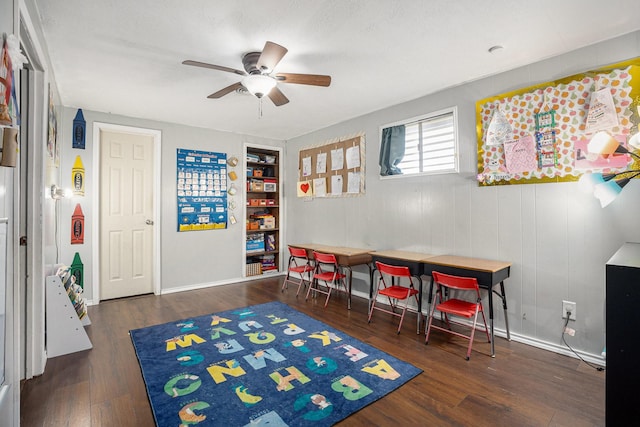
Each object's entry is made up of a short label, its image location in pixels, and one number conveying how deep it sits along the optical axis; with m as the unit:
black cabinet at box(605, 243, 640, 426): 0.93
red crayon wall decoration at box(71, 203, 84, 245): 3.79
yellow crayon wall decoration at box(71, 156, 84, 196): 3.79
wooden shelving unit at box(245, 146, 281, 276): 5.42
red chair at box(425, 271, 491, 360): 2.48
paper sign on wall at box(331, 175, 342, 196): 4.56
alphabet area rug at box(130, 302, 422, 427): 1.82
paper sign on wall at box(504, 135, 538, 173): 2.69
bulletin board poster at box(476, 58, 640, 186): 2.26
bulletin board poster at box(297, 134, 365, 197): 4.30
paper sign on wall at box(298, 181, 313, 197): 5.12
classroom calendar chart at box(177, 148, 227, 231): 4.59
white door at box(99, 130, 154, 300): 4.12
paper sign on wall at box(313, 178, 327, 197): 4.82
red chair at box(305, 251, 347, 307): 3.83
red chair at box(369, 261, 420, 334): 3.00
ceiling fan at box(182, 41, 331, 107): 2.43
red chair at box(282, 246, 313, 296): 4.36
